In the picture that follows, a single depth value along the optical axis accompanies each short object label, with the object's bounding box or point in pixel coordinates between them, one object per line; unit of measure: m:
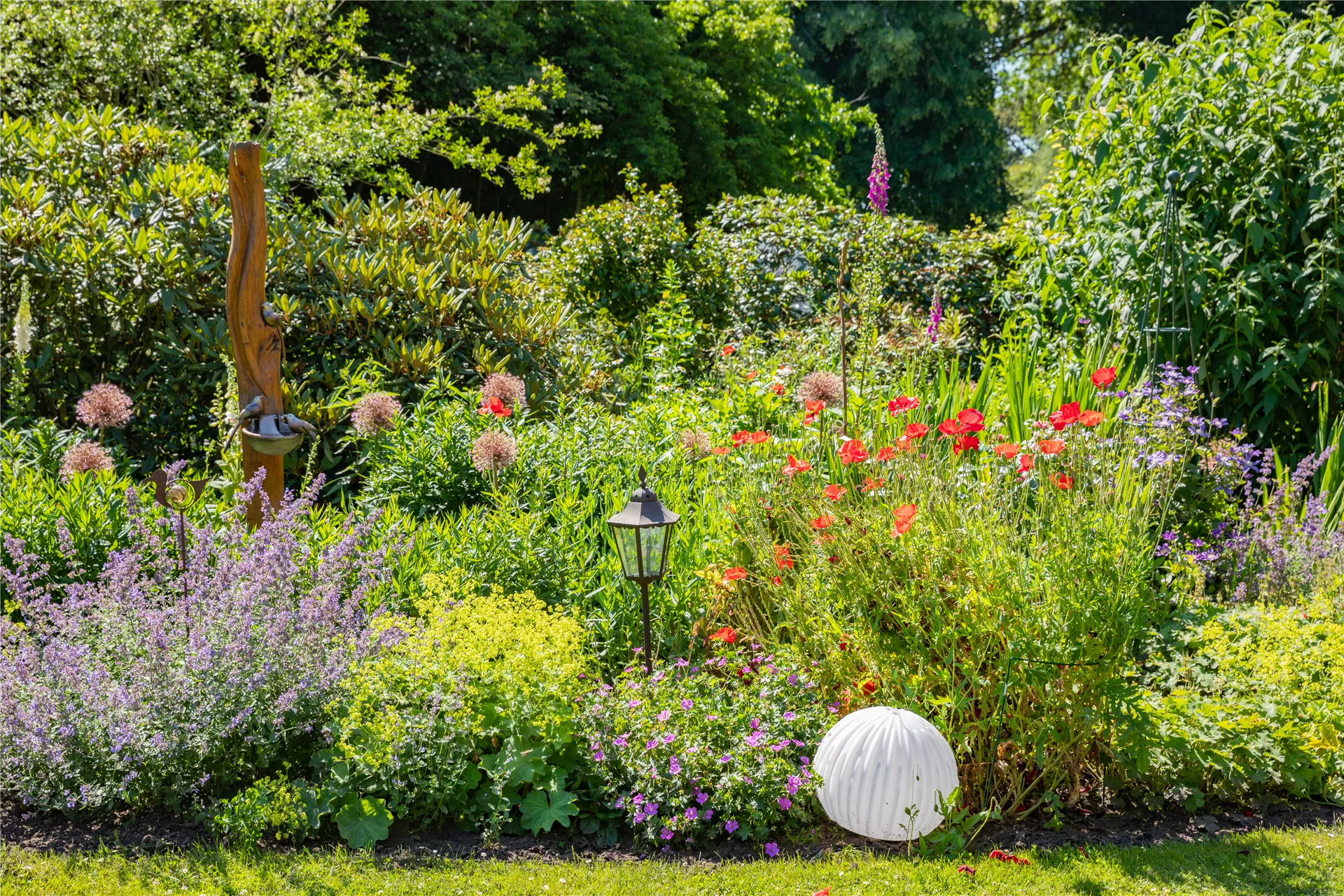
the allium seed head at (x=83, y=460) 4.28
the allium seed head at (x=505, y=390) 4.86
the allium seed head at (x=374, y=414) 4.66
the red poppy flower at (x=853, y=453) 3.40
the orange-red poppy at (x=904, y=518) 2.93
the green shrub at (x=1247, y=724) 3.06
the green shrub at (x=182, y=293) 5.27
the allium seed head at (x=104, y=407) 4.74
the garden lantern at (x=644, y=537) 3.22
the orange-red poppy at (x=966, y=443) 3.47
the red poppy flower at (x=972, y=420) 3.33
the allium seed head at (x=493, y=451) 4.16
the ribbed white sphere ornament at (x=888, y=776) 2.82
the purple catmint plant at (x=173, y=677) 2.84
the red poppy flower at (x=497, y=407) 4.34
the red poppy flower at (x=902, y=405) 3.62
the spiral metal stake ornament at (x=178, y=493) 3.36
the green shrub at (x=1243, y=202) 5.12
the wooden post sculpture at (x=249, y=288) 3.76
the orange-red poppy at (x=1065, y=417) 3.25
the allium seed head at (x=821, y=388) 4.73
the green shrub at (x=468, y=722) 2.90
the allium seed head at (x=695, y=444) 4.64
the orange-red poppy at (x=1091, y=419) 3.19
